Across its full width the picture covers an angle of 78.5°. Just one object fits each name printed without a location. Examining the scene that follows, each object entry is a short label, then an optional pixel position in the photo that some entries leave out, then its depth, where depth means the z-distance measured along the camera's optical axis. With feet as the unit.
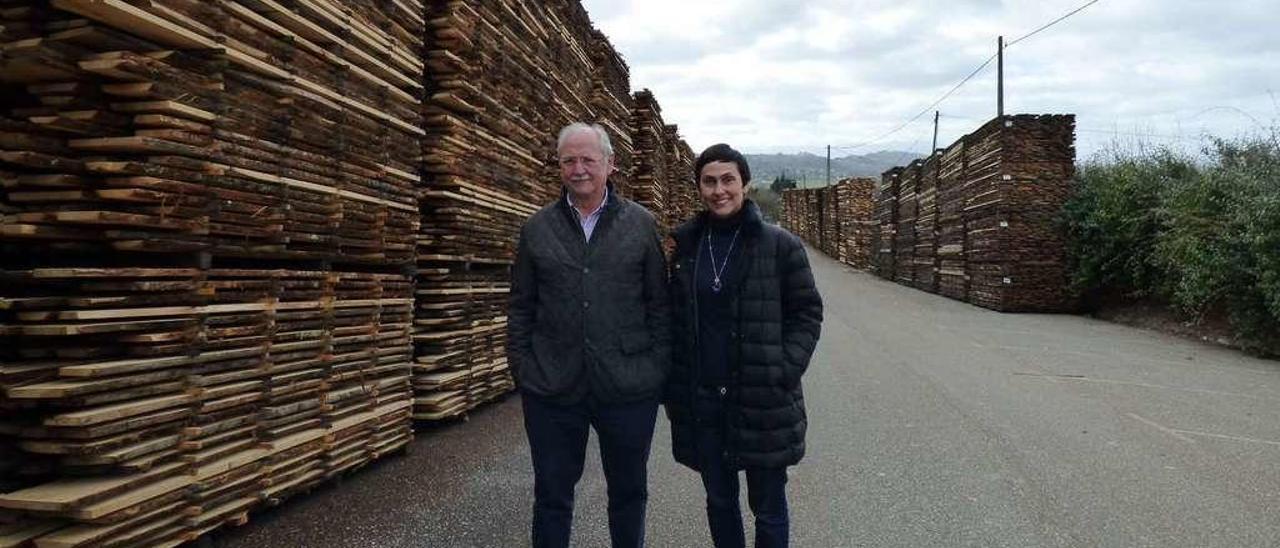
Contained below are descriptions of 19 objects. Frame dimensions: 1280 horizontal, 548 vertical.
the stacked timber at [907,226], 82.89
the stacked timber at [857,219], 113.19
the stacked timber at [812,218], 154.20
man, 9.61
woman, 9.54
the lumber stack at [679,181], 62.85
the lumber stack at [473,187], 18.88
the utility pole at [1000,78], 97.04
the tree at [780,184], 277.40
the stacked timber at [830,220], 131.64
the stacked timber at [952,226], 64.54
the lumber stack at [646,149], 47.73
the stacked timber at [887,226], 92.38
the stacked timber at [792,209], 185.68
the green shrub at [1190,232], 34.12
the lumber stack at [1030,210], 53.93
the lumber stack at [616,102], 34.09
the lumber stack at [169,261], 9.36
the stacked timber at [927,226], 74.13
